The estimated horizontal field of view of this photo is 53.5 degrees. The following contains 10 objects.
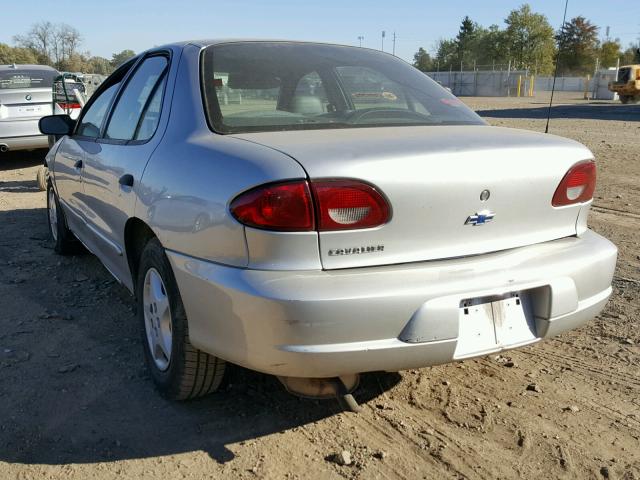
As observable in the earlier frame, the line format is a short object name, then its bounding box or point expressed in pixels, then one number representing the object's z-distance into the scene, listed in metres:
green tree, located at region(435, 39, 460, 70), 88.12
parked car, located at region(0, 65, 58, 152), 9.80
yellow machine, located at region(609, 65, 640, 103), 36.16
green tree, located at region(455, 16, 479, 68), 83.75
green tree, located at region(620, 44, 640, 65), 71.32
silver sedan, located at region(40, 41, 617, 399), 2.20
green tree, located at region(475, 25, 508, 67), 75.81
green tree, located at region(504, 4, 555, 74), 72.62
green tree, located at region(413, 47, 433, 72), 90.56
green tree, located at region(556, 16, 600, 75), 72.75
